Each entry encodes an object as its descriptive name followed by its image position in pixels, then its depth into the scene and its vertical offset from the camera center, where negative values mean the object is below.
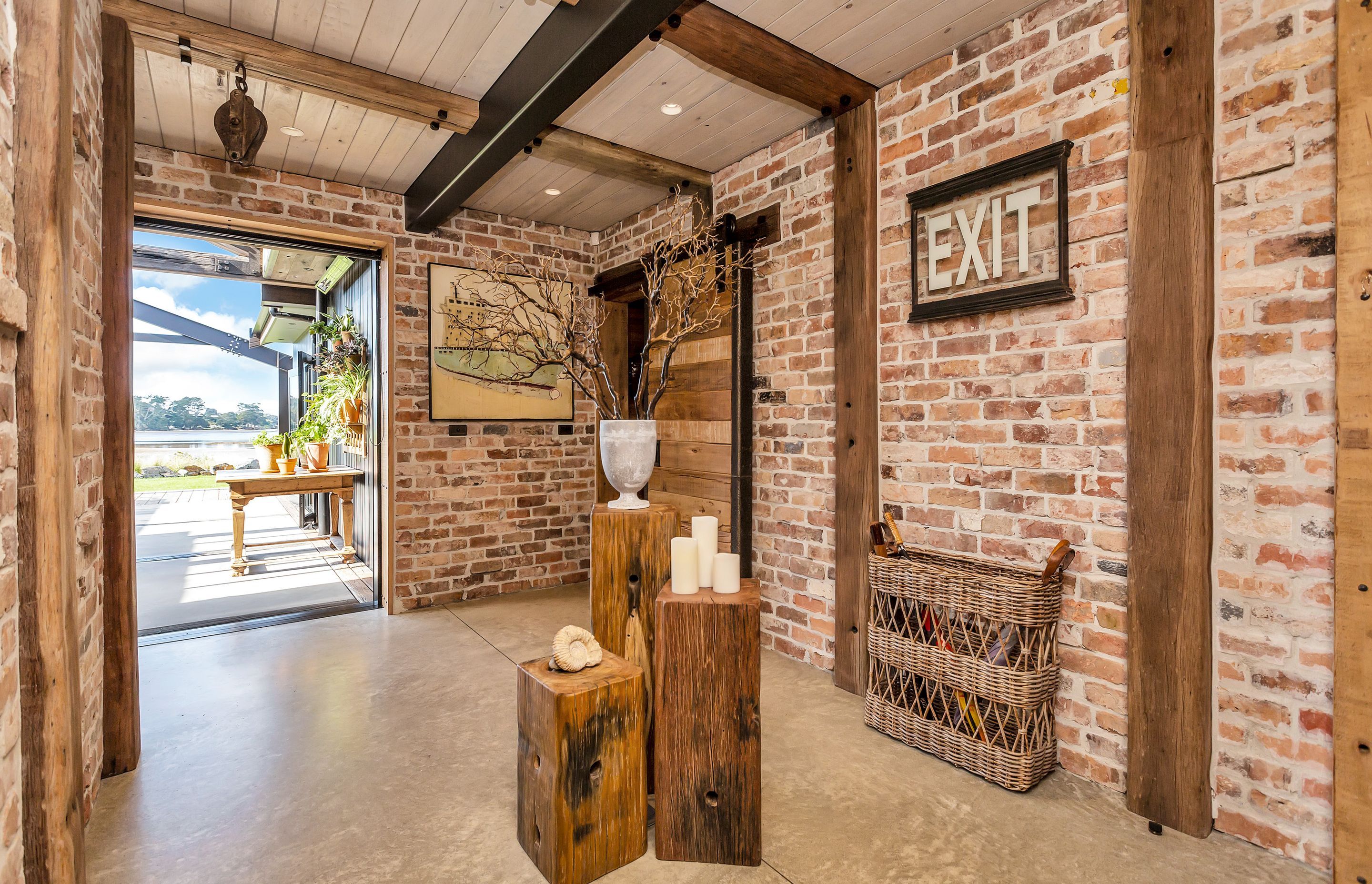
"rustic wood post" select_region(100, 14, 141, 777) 1.94 +0.11
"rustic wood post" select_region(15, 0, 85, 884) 0.99 -0.02
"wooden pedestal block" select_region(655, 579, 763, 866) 1.55 -0.70
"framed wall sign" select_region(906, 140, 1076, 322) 1.89 +0.65
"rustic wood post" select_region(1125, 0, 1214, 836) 1.63 +0.06
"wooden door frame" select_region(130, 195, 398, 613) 3.28 +0.73
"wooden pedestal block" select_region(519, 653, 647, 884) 1.47 -0.79
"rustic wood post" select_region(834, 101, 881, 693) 2.47 +0.22
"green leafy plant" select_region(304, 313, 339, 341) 5.05 +0.87
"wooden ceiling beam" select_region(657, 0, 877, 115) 1.96 +1.25
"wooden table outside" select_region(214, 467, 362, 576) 4.53 -0.36
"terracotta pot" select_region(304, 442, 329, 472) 4.96 -0.16
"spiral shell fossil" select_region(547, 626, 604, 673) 1.59 -0.54
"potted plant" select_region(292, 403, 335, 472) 4.97 -0.04
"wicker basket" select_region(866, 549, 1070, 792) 1.85 -0.69
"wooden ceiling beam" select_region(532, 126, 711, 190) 2.83 +1.28
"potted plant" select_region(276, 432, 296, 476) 4.80 -0.20
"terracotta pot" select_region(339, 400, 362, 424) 4.97 +0.19
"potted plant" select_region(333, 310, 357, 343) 4.96 +0.85
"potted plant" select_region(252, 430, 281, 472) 4.72 -0.09
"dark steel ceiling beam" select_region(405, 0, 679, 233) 1.77 +1.15
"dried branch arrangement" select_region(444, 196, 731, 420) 1.74 +0.31
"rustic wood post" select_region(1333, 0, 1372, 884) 1.40 -0.08
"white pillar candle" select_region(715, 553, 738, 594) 1.61 -0.35
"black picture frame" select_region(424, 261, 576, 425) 3.70 +0.60
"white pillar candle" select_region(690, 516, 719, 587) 1.67 -0.28
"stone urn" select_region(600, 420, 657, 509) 1.74 -0.05
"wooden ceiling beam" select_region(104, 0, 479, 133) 2.02 +1.28
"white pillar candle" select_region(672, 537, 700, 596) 1.62 -0.34
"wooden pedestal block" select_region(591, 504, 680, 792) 1.71 -0.35
